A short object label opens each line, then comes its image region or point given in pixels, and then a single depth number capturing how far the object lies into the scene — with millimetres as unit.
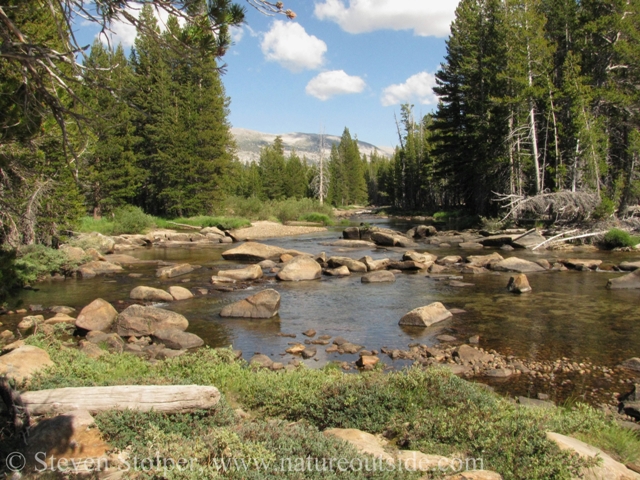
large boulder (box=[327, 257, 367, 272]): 21656
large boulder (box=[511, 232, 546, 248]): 27469
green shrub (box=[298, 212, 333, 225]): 51906
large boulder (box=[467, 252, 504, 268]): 22000
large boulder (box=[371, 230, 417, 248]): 30375
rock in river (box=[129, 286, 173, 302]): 16078
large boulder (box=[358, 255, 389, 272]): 21844
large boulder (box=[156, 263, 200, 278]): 20328
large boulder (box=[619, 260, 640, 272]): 19672
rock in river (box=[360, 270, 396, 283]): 19141
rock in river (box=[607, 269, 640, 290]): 16781
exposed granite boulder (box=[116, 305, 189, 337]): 12305
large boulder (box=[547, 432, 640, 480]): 4367
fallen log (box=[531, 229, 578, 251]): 26372
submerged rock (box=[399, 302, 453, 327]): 13125
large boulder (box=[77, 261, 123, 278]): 20703
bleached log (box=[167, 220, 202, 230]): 40412
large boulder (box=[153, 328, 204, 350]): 11461
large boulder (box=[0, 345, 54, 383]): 6684
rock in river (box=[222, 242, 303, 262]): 24891
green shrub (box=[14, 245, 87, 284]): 17531
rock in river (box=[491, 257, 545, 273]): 20859
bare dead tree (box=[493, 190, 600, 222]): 28219
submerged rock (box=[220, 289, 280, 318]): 14180
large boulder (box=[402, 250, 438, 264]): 22828
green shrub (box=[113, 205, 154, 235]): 35938
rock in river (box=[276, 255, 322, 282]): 19641
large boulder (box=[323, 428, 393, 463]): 4853
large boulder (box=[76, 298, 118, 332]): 12355
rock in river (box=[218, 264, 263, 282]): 19419
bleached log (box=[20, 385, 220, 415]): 5426
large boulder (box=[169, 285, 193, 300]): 16266
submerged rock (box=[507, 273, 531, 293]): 16812
